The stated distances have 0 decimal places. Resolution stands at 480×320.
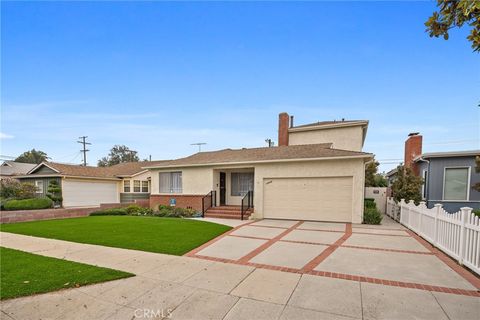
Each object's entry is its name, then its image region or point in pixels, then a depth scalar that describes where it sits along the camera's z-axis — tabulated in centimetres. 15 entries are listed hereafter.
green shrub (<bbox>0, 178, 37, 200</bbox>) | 1689
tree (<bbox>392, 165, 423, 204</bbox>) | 1155
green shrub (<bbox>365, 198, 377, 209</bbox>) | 1229
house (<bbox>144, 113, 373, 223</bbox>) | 1132
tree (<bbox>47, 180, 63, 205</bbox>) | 1808
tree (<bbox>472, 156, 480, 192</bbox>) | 551
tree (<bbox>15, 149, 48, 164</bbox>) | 5228
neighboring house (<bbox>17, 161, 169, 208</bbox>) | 1923
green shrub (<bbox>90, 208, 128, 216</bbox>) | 1528
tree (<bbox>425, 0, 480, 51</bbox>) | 214
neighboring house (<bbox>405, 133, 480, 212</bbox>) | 1152
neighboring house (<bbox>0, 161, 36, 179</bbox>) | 2984
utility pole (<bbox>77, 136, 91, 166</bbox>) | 3484
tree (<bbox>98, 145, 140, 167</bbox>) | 5212
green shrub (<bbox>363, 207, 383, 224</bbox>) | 1065
